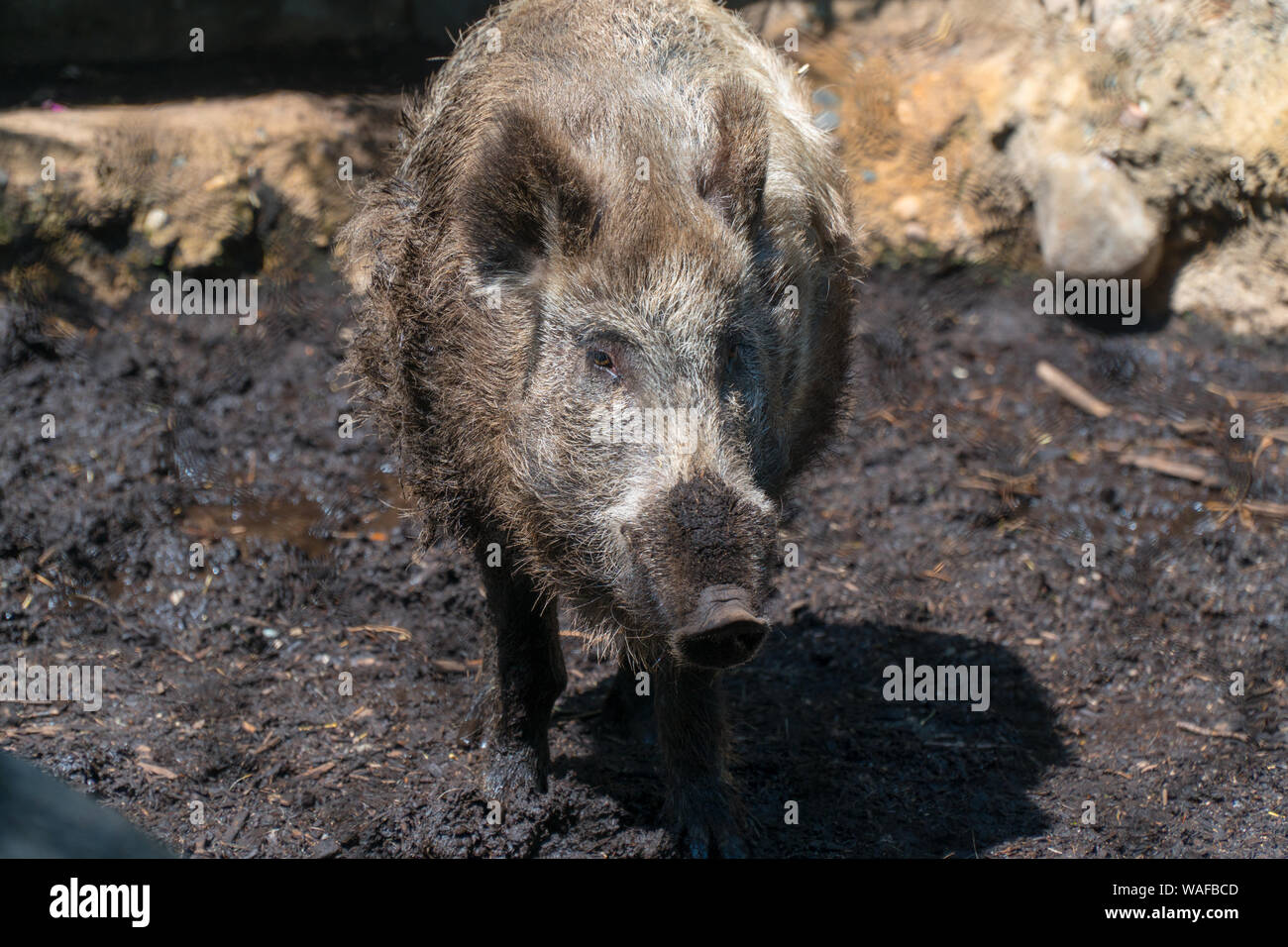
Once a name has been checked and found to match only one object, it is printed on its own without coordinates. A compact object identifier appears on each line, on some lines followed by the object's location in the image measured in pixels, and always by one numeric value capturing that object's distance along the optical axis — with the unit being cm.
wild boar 378
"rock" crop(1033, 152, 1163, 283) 820
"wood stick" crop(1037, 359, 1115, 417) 779
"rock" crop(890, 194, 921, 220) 887
